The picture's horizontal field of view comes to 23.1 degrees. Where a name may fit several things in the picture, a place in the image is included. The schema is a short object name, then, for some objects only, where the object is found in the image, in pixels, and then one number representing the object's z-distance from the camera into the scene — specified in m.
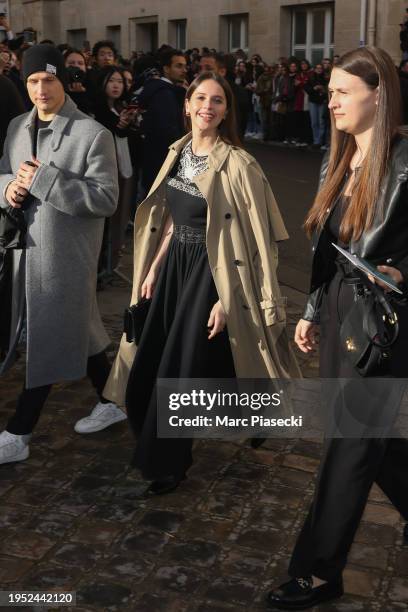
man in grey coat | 4.59
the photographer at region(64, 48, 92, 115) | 8.02
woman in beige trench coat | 4.41
